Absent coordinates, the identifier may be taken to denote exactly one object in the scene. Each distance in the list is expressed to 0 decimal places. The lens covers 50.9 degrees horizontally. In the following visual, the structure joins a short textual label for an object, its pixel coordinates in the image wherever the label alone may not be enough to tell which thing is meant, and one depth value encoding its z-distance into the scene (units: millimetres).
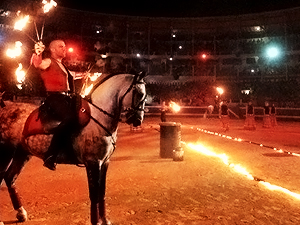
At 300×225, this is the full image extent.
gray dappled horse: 4637
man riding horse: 4672
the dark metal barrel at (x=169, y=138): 10195
